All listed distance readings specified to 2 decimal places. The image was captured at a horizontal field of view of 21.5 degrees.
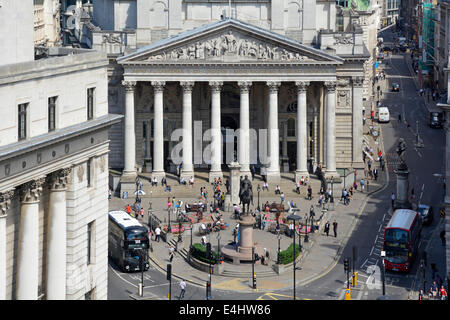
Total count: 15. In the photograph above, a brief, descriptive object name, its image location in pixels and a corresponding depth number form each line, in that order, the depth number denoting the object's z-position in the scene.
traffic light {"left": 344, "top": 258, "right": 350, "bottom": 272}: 96.62
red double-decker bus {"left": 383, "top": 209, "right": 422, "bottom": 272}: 101.19
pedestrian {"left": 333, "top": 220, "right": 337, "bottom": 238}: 115.06
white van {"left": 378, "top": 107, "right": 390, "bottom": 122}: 184.88
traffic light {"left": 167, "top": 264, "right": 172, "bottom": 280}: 92.12
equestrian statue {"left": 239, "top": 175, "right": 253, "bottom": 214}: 114.69
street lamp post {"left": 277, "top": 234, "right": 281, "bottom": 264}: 102.41
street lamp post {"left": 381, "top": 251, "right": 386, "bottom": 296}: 95.00
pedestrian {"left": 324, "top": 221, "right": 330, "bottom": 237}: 115.51
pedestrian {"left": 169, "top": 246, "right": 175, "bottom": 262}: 104.75
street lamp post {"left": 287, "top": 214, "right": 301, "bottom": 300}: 111.57
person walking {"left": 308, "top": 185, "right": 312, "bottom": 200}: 132.49
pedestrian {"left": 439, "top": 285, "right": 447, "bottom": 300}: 92.72
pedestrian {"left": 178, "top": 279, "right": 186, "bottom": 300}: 94.69
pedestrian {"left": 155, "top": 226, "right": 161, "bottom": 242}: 113.62
